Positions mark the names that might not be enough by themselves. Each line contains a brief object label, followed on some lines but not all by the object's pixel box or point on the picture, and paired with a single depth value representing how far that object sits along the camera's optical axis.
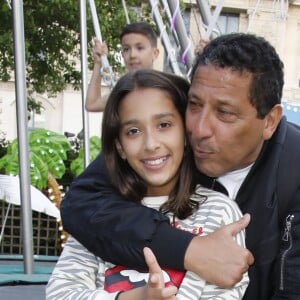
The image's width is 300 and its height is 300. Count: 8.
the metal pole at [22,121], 2.40
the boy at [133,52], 3.29
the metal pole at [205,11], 2.78
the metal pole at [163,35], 2.83
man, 1.18
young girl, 1.22
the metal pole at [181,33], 2.60
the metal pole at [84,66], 3.56
